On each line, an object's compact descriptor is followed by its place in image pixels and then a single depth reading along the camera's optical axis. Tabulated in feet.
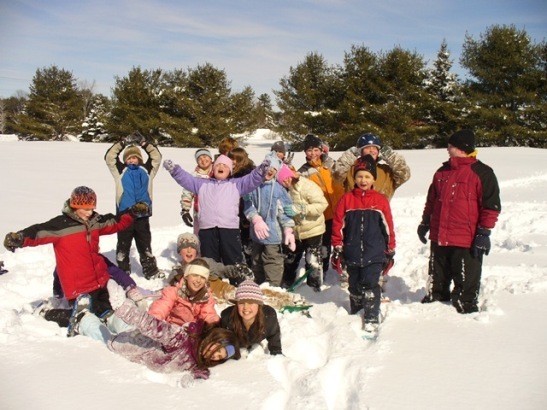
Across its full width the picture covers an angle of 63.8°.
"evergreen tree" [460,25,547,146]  89.71
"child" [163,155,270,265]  17.06
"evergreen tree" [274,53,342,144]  108.58
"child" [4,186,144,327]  13.89
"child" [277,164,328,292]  17.71
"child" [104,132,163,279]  19.13
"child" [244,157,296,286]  17.25
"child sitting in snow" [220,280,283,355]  12.15
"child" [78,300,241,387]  10.69
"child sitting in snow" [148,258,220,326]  12.73
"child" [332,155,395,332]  13.65
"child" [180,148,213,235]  19.61
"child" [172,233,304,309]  15.53
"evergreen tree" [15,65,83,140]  118.01
